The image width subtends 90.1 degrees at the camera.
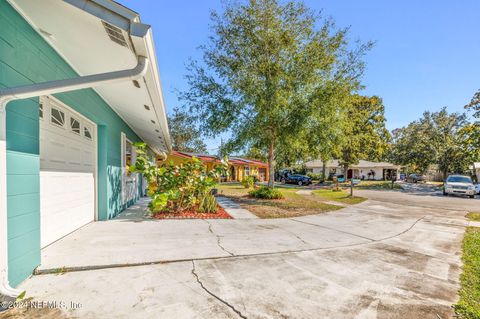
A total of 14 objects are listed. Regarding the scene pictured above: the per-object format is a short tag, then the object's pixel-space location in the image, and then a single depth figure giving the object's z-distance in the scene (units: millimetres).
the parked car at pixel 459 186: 16328
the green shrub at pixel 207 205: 7845
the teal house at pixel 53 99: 2498
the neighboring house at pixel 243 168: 27916
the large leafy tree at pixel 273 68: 10742
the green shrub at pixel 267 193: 12812
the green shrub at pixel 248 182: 20438
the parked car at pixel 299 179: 28516
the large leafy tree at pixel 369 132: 27281
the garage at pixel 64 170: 3910
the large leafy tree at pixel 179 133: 38531
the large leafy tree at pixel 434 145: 33406
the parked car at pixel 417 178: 36094
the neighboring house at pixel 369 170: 40250
